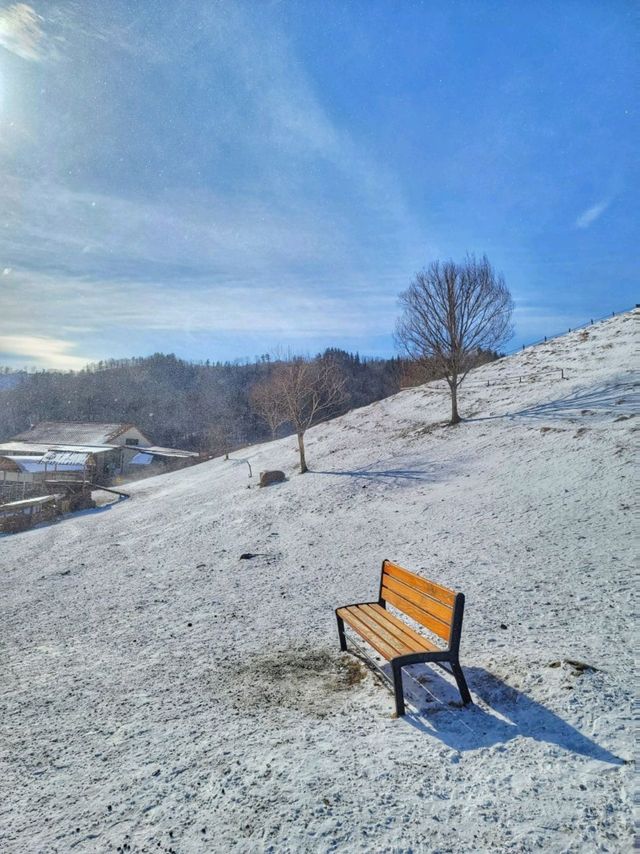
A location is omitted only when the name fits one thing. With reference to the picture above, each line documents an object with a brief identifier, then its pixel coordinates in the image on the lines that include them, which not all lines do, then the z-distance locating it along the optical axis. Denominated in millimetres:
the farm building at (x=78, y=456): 35000
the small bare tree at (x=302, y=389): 21750
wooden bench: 3909
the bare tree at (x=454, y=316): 20906
